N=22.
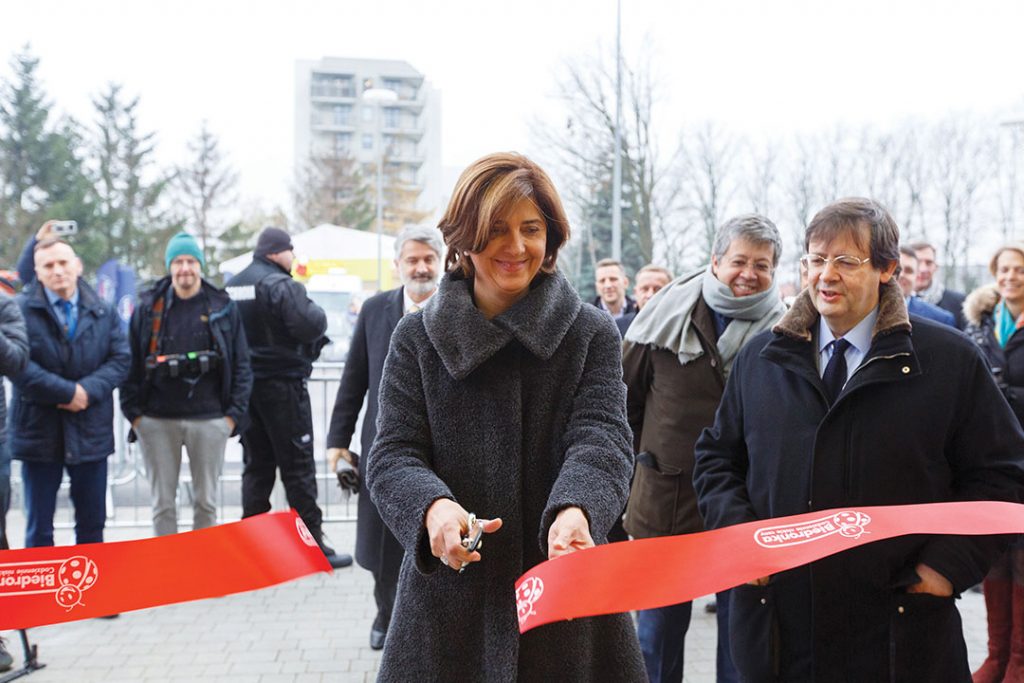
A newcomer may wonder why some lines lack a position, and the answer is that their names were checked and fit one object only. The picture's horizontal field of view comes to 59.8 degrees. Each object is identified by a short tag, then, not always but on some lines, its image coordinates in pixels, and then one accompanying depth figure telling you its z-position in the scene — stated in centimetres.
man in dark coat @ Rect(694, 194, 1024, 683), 253
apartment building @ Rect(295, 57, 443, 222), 9056
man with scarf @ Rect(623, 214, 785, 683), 411
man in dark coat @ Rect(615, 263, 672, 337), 693
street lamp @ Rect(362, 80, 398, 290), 2392
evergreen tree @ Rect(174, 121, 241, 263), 4628
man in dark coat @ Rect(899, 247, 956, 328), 673
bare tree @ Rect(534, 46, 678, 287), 2798
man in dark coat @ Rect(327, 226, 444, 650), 469
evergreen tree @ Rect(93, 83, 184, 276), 4281
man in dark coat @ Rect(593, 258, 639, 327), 788
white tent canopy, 2103
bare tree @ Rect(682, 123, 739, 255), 3200
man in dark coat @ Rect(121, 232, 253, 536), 616
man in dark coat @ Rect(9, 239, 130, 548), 557
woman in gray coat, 211
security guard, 662
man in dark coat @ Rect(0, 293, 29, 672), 488
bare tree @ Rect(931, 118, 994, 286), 3741
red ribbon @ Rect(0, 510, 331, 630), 246
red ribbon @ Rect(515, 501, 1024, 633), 188
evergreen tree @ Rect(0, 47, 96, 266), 3884
